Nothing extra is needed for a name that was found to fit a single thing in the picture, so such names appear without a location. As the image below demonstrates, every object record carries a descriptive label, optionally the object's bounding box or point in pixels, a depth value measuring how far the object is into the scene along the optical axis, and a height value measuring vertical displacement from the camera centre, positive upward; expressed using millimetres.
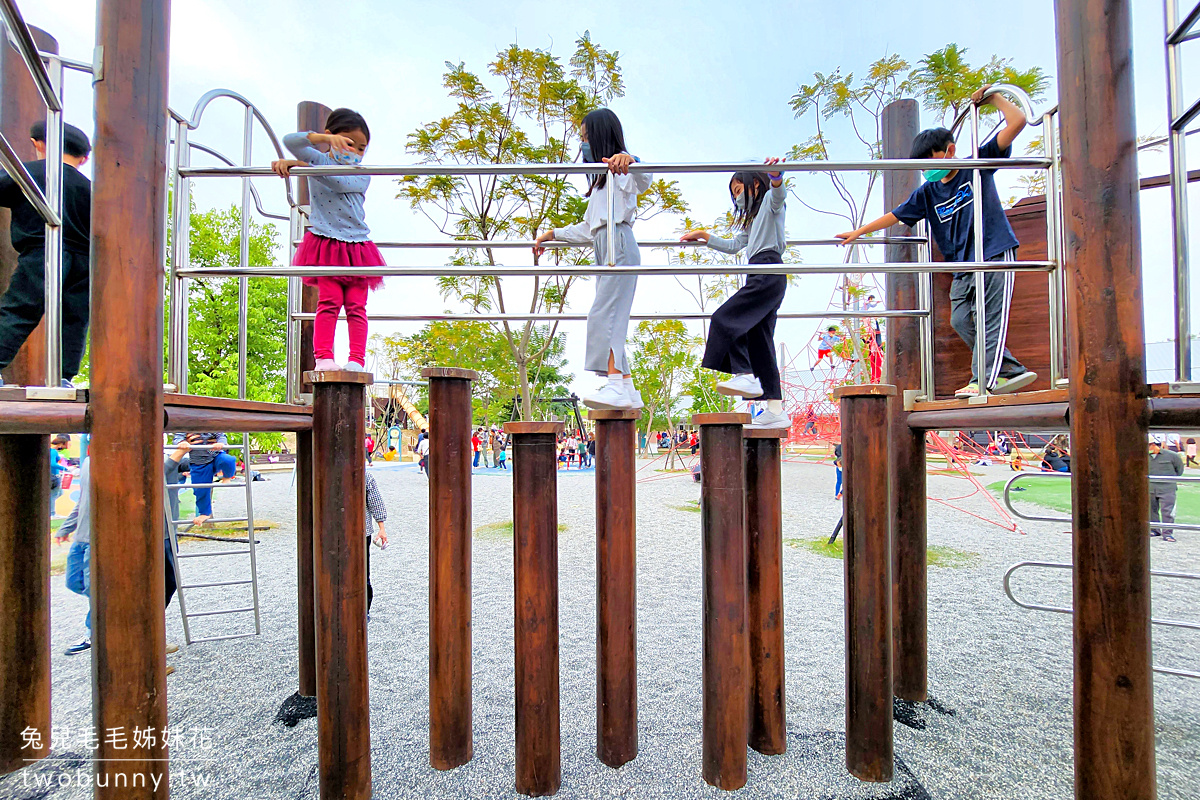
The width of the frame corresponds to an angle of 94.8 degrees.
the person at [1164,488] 7742 -1260
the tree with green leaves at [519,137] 7855 +3932
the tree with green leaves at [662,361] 21656 +2152
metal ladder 4172 -1004
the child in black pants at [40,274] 2803 +739
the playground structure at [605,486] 1895 -347
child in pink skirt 3252 +1057
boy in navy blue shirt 2938 +1012
